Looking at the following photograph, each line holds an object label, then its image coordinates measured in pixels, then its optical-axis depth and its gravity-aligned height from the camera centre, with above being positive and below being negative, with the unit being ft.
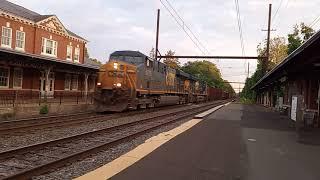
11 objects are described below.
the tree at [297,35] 79.14 +19.17
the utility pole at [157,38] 97.56 +20.22
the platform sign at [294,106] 38.79 -1.41
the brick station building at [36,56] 64.54 +6.85
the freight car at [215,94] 149.93 -0.01
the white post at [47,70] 63.87 +4.35
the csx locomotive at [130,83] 51.20 +1.79
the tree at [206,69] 267.92 +27.49
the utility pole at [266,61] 113.71 +15.13
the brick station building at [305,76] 31.78 +4.55
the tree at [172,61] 187.31 +22.91
